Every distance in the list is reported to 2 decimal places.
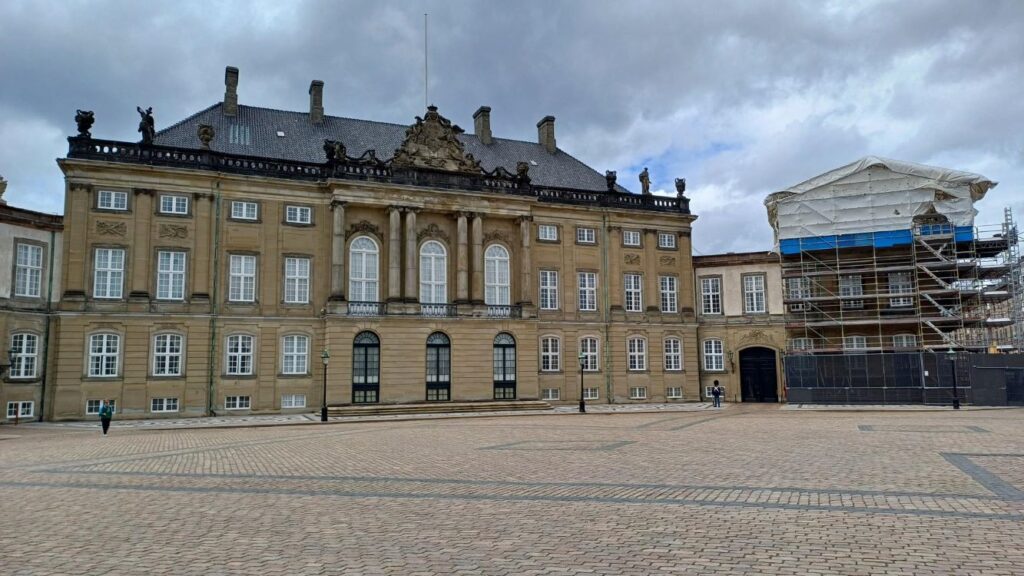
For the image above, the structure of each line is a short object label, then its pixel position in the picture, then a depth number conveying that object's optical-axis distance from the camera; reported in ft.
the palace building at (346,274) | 125.59
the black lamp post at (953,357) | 130.35
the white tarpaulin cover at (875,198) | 149.07
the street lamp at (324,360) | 115.35
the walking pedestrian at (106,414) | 91.86
